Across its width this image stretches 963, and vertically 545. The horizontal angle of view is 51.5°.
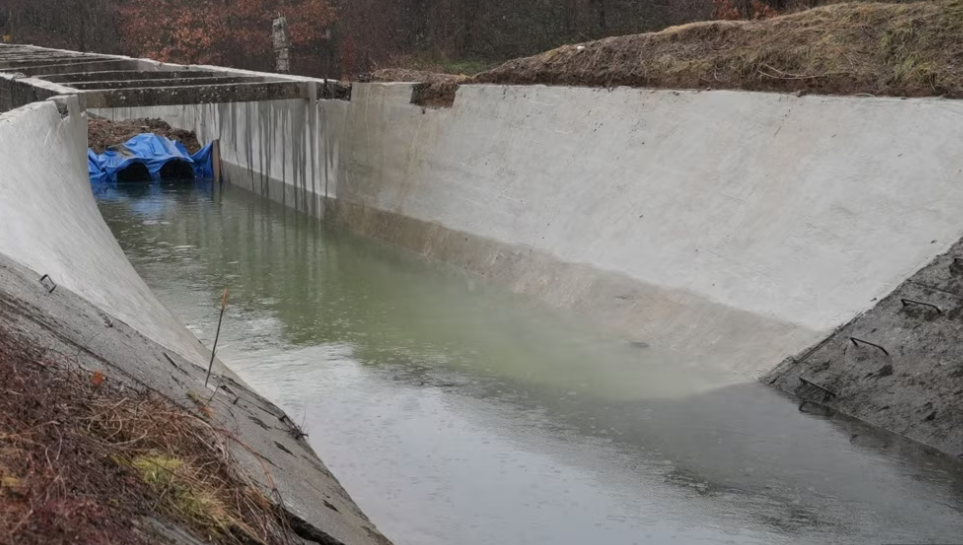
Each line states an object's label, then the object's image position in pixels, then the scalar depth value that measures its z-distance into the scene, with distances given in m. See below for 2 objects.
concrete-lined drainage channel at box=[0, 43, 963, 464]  8.49
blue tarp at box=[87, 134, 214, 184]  24.00
